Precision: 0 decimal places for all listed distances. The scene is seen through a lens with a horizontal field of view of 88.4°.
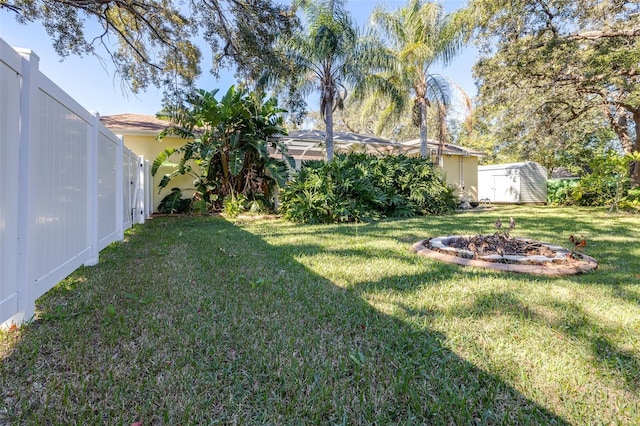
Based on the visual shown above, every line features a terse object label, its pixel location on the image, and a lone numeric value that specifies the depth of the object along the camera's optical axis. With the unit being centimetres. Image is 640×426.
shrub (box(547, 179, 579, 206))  1633
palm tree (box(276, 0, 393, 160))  1080
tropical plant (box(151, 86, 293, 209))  927
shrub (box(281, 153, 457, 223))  884
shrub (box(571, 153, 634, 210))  1098
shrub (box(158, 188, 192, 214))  1091
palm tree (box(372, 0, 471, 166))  1269
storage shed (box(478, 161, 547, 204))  1831
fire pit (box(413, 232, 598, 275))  383
